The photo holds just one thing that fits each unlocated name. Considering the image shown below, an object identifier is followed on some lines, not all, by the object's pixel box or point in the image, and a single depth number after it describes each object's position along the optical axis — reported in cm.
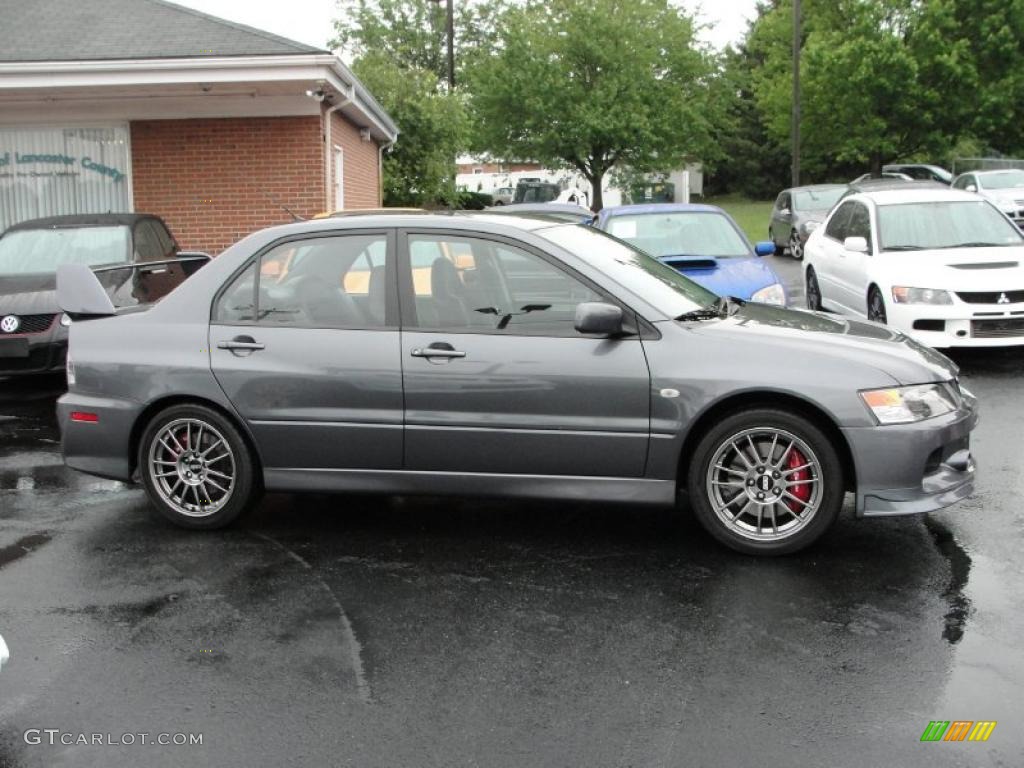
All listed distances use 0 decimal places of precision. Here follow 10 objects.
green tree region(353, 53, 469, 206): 2645
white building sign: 1448
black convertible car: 927
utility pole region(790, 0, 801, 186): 3607
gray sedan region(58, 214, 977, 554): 492
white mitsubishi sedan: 939
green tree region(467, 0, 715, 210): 4034
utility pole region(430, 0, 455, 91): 3228
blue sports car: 957
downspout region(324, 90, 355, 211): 1449
